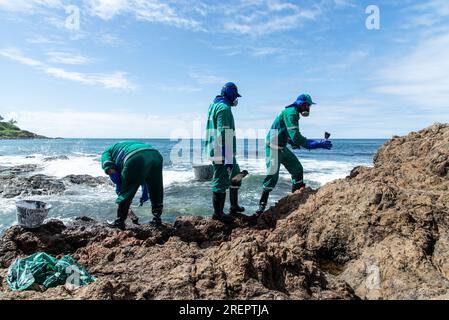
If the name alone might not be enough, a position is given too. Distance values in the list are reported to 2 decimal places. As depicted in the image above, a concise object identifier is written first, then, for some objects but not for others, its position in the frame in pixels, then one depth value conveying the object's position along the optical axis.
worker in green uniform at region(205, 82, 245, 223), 5.23
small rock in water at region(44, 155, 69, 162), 25.97
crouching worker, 4.99
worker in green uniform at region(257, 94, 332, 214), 5.73
